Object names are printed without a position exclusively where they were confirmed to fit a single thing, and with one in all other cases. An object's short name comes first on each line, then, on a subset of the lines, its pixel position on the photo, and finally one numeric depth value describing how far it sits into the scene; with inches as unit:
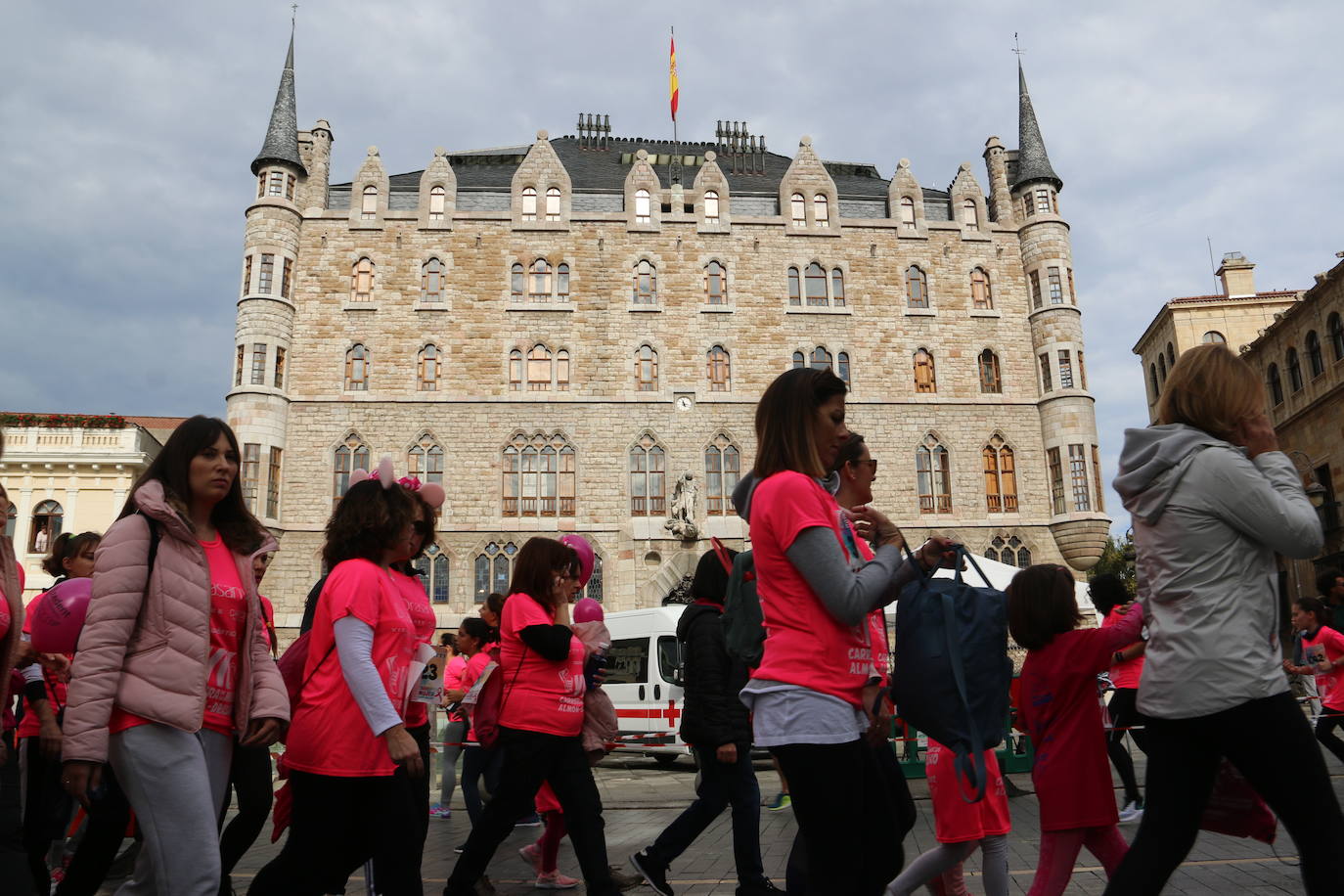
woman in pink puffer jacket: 116.0
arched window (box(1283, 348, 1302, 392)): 1114.7
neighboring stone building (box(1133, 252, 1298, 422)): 1603.1
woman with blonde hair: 104.5
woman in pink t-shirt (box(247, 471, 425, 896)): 130.9
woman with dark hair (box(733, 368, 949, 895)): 104.3
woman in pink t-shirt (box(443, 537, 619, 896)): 173.3
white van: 554.9
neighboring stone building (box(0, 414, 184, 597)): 1079.0
